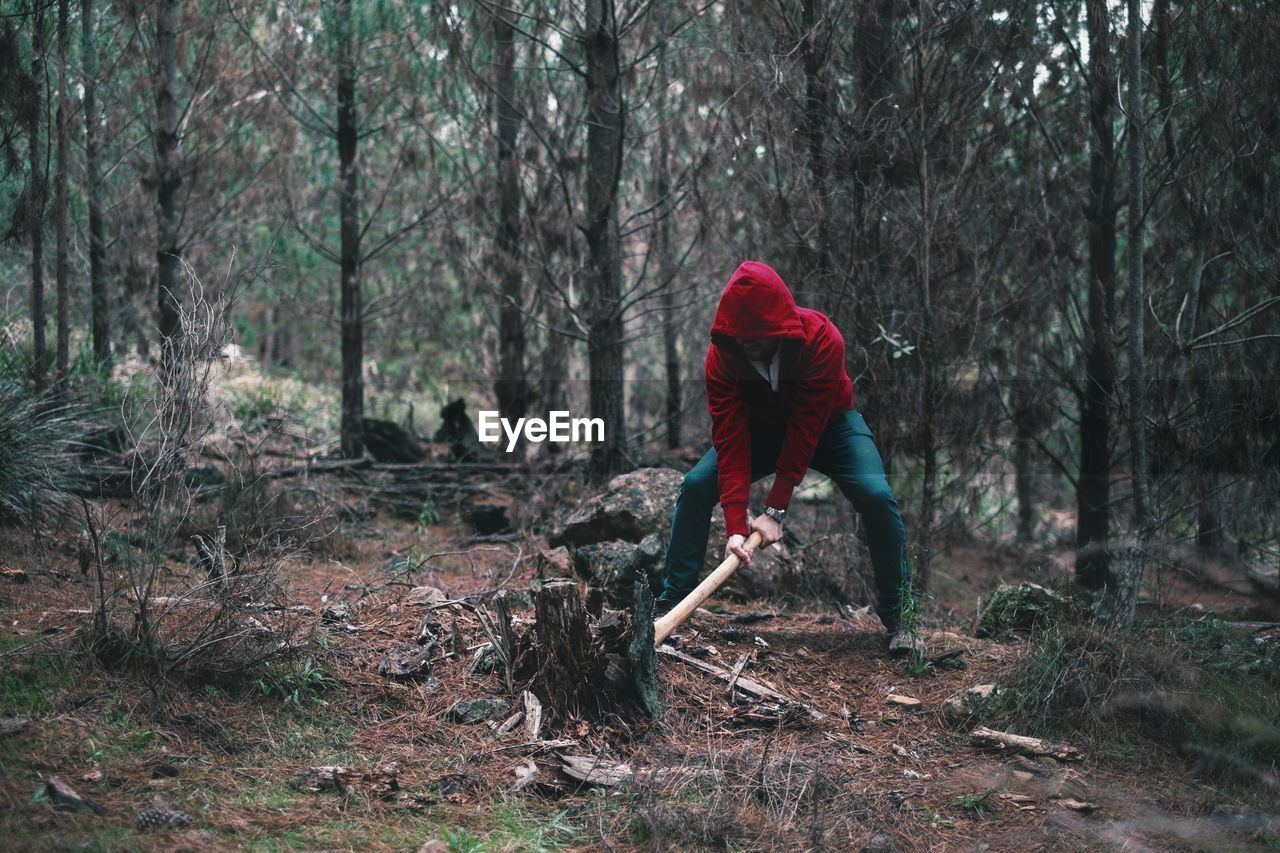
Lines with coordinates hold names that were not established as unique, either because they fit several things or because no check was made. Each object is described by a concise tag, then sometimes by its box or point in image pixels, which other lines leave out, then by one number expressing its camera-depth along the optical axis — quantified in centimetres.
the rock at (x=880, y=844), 301
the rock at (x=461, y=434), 1052
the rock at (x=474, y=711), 375
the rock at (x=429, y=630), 432
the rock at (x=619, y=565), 527
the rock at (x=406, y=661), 402
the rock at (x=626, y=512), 640
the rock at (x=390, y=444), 1049
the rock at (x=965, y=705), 402
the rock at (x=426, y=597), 475
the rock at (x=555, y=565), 590
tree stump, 373
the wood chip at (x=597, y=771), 331
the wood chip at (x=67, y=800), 279
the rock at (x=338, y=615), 446
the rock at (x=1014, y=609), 505
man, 422
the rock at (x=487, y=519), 822
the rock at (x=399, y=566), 513
